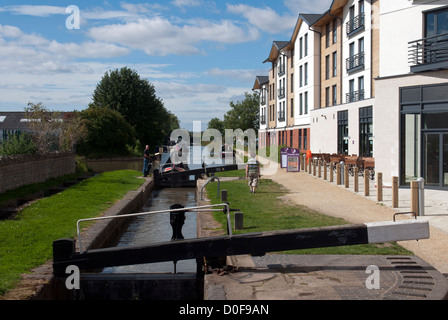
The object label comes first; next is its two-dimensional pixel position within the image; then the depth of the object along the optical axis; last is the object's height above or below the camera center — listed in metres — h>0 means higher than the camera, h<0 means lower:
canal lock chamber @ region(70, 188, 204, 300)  7.77 -2.22
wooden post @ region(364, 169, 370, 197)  16.21 -1.38
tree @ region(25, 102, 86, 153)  26.42 +1.18
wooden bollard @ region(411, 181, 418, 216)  12.10 -1.27
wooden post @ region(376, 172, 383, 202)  14.67 -1.39
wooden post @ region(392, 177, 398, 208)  13.52 -1.43
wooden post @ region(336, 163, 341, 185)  19.98 -1.23
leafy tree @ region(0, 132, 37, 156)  19.45 +0.09
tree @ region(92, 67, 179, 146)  65.44 +6.27
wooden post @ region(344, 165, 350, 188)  18.44 -1.39
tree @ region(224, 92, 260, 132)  87.19 +5.73
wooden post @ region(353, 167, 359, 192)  17.53 -1.45
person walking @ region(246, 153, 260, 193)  17.31 -0.97
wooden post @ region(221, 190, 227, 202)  14.71 -1.51
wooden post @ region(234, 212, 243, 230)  10.05 -1.55
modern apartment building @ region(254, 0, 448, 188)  17.58 +2.99
